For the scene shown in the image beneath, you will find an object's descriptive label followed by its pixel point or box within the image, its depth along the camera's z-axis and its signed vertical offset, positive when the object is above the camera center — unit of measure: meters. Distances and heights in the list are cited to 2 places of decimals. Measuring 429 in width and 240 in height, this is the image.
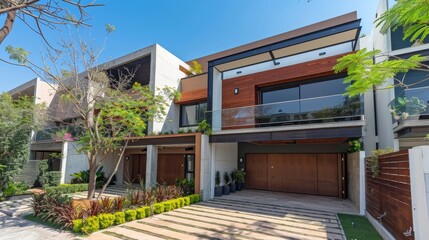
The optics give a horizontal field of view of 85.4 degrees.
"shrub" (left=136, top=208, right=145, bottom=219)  8.03 -2.44
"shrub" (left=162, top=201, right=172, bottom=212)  9.07 -2.46
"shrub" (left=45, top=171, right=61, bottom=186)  14.14 -2.31
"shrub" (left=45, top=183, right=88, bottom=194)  12.73 -2.60
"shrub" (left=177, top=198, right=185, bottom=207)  9.79 -2.46
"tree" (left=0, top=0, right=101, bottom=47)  2.93 +1.70
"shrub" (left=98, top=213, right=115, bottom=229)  6.94 -2.35
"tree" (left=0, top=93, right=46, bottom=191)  11.80 +0.13
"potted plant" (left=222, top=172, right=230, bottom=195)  12.35 -2.22
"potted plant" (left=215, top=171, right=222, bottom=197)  11.85 -2.19
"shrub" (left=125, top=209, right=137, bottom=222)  7.71 -2.42
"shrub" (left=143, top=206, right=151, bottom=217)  8.31 -2.43
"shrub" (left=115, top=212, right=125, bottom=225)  7.39 -2.41
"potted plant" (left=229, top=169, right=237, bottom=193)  13.06 -2.22
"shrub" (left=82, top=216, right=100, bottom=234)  6.50 -2.36
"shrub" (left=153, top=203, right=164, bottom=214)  8.68 -2.44
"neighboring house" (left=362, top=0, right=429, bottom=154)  8.23 +1.72
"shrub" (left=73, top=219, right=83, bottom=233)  6.60 -2.38
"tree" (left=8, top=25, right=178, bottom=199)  8.48 +2.01
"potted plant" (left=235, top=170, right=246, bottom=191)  13.69 -1.92
